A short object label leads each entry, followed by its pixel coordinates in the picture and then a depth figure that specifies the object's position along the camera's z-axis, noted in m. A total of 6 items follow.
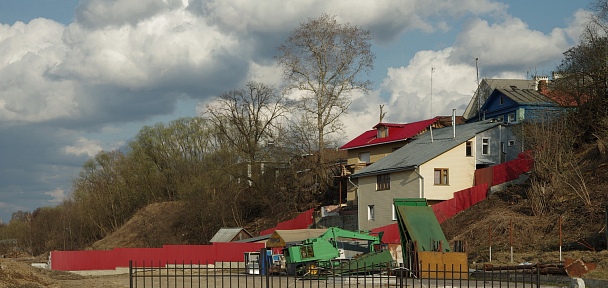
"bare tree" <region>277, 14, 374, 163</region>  59.72
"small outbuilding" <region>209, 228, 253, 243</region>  48.97
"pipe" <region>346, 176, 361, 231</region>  52.00
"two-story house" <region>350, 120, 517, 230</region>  48.41
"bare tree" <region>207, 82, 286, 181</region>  67.19
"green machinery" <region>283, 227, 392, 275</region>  29.62
